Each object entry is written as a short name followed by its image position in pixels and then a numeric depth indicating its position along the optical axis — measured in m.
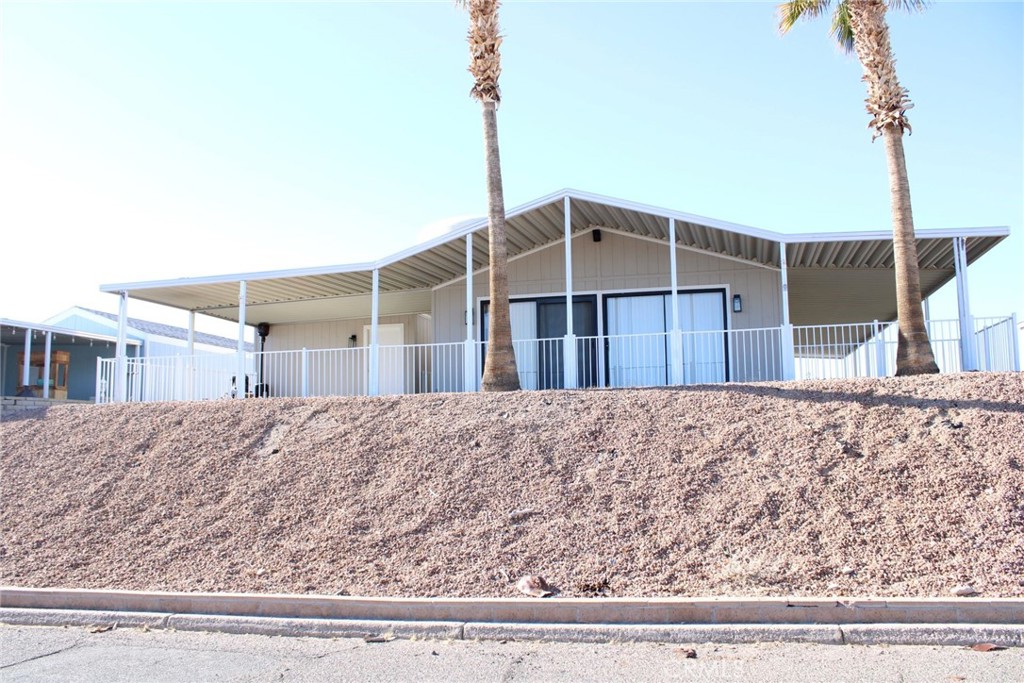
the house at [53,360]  22.17
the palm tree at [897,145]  10.70
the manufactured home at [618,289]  13.34
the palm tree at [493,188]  11.91
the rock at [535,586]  6.71
